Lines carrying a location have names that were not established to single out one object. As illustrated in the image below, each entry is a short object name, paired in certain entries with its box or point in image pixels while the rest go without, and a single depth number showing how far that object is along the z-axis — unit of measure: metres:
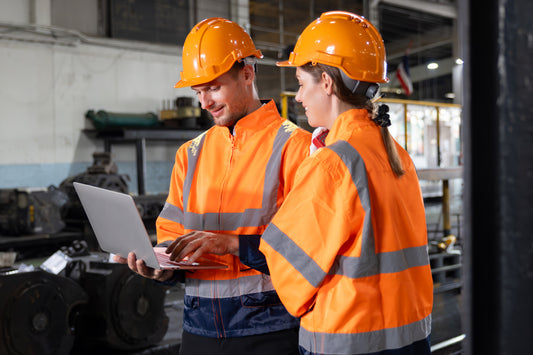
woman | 1.36
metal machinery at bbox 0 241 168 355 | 3.63
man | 1.81
